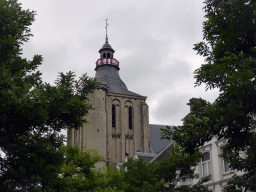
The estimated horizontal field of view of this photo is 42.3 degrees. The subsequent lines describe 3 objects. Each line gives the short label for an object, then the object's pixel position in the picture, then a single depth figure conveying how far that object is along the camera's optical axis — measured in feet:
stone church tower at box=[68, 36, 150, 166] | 177.88
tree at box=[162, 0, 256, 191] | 28.48
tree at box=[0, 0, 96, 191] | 33.37
